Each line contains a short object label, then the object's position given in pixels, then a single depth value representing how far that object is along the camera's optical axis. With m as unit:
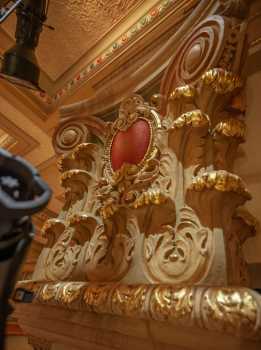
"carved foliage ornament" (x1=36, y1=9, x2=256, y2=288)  0.74
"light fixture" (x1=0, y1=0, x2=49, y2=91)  1.80
